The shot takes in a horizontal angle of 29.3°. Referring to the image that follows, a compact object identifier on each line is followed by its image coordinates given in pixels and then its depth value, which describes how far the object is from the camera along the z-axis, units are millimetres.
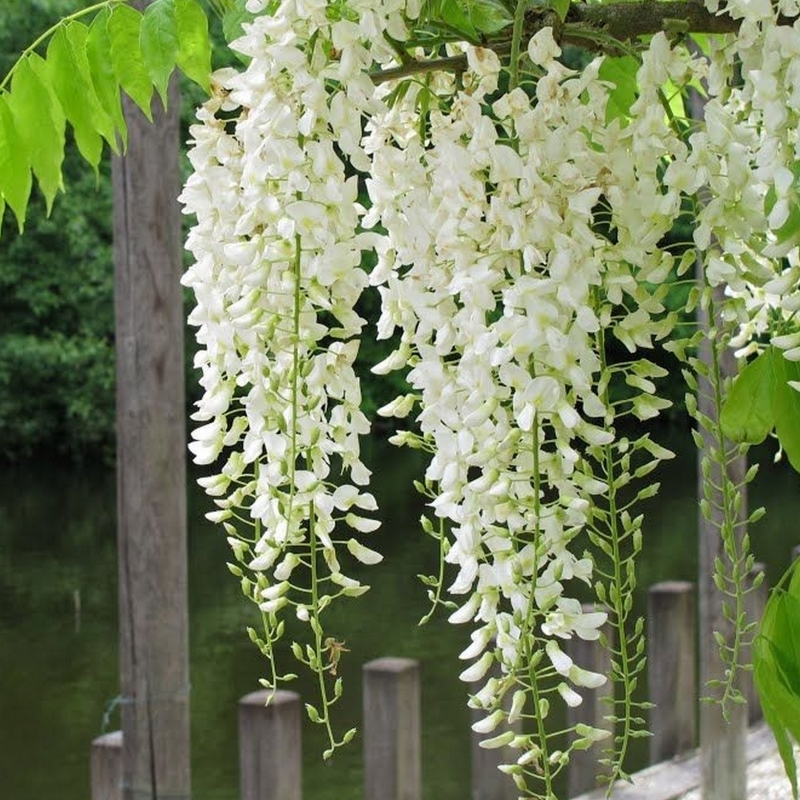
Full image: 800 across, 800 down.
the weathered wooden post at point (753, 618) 5023
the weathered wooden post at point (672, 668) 4906
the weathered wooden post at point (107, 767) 3379
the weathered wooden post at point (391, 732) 3912
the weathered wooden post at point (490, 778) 4289
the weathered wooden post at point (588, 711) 4352
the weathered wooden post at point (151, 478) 3170
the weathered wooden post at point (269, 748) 3580
